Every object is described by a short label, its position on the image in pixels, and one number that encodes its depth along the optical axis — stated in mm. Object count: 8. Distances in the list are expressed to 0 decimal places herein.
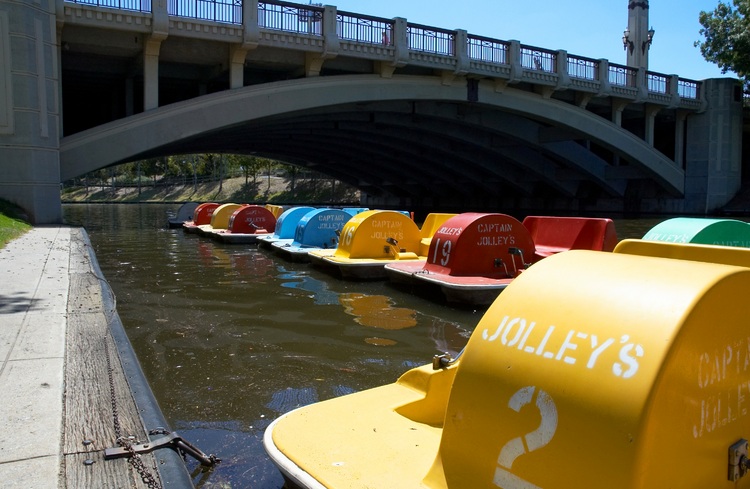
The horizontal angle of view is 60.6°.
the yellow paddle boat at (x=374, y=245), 13016
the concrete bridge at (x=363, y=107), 21719
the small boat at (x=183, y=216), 31105
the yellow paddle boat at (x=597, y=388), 2436
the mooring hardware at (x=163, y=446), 3541
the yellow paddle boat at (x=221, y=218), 24312
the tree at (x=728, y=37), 39750
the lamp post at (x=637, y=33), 46562
